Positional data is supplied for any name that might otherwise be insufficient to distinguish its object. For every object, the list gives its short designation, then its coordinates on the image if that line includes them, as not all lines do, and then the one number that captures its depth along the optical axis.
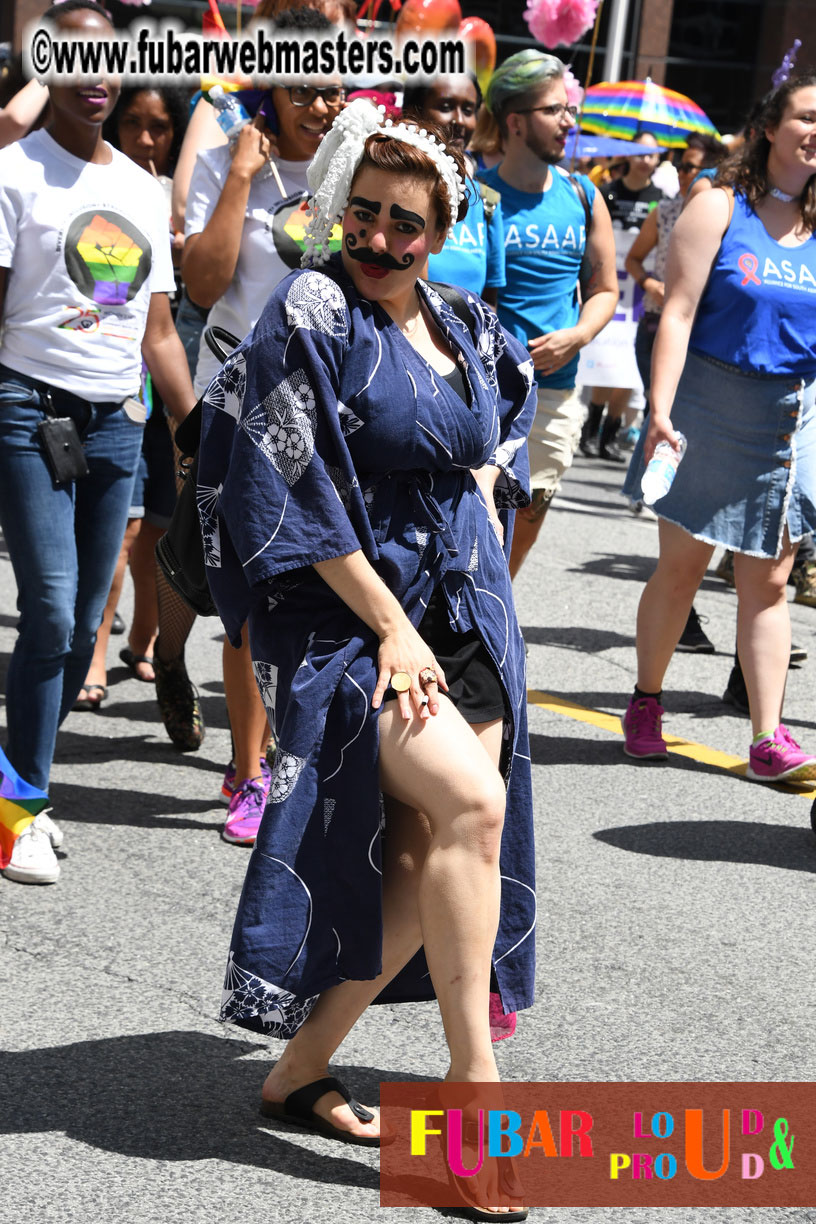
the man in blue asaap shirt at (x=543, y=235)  11.26
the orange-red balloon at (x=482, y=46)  12.93
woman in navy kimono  5.34
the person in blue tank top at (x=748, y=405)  10.05
